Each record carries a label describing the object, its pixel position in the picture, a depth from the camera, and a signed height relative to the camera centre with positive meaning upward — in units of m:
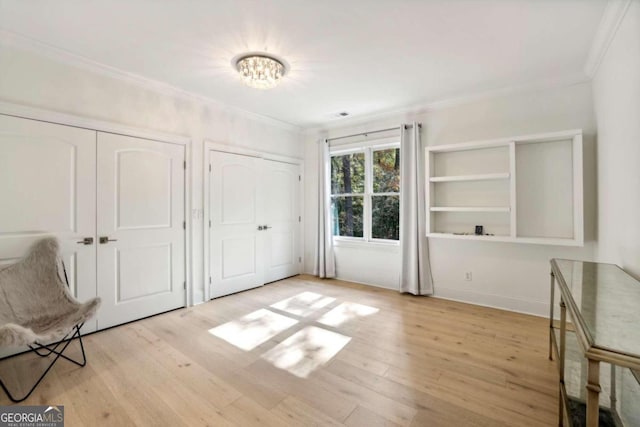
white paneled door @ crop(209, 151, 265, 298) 3.91 -0.12
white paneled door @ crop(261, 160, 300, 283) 4.68 -0.04
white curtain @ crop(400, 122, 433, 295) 4.00 -0.04
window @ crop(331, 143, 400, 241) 4.47 +0.37
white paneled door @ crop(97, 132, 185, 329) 2.93 -0.13
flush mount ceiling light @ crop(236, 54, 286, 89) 2.65 +1.35
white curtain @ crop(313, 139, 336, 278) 4.94 -0.11
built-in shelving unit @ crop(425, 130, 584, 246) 3.11 +0.30
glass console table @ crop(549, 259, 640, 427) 0.93 -0.43
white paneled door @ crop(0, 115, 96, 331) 2.40 +0.22
